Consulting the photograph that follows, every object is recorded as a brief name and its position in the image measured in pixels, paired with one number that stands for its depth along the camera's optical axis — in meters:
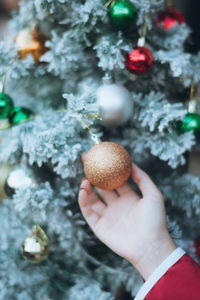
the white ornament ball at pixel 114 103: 0.75
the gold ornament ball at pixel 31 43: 0.86
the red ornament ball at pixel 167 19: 0.91
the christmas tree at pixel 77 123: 0.74
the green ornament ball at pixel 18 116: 0.83
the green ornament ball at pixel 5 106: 0.80
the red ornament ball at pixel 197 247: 0.83
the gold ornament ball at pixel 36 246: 0.78
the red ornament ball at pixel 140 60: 0.75
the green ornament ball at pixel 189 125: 0.82
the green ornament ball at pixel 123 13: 0.73
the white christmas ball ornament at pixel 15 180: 0.82
